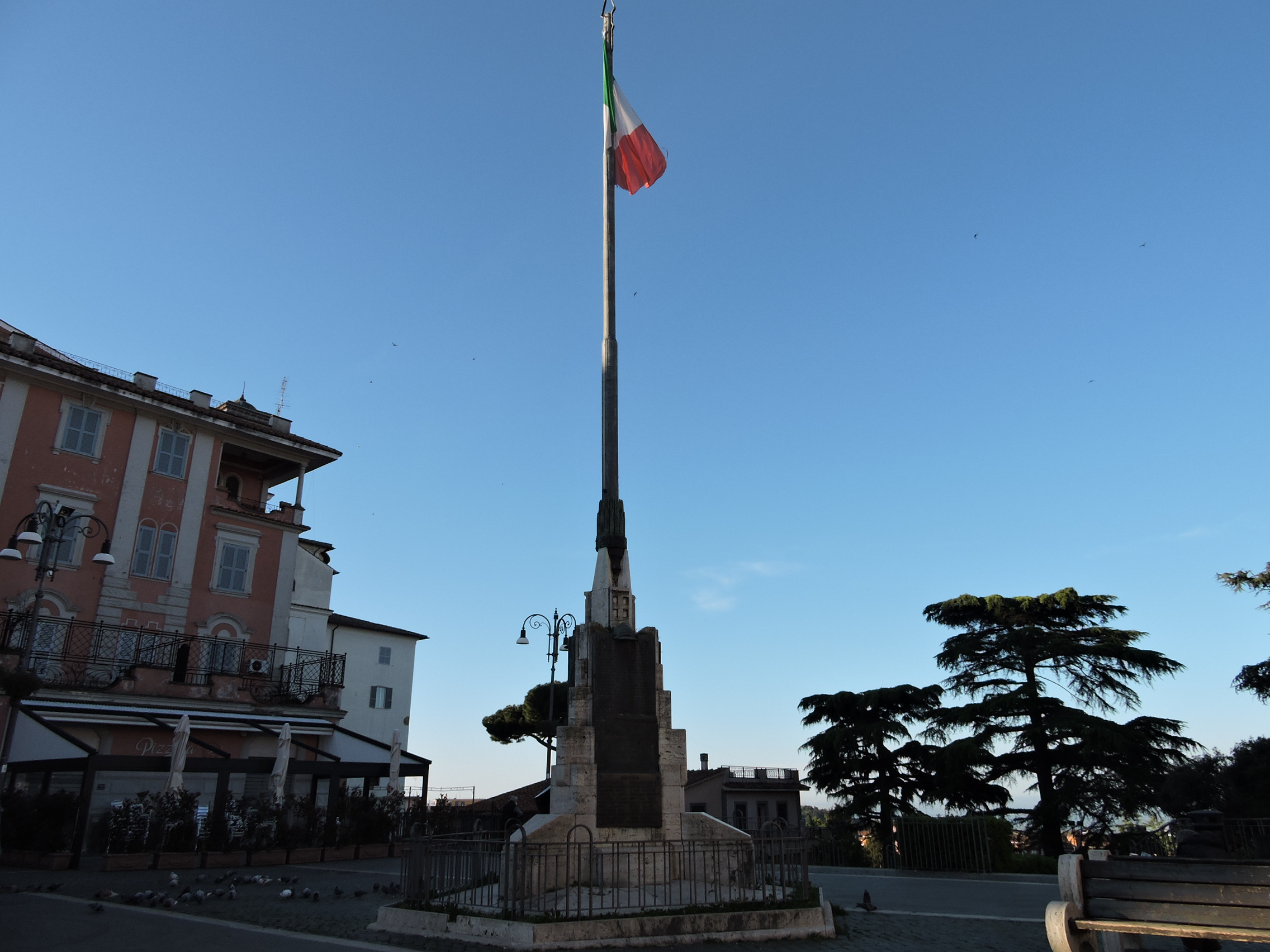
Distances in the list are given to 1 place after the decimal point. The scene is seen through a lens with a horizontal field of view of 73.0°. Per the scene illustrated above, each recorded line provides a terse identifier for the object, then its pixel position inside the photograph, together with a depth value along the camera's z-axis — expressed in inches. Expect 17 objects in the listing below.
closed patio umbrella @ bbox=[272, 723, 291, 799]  812.6
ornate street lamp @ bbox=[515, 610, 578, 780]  1055.0
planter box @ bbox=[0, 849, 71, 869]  652.1
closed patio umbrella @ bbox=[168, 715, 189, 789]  736.3
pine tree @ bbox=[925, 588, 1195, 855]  1007.0
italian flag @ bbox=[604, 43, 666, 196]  740.6
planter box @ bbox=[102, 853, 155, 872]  646.5
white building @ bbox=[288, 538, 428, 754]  1541.6
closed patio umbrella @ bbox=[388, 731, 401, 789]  951.0
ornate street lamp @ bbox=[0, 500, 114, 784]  642.8
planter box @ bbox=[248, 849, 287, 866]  741.3
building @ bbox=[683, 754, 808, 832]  1932.8
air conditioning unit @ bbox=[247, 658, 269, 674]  1084.5
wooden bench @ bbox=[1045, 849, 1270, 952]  200.4
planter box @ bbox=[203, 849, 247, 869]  705.0
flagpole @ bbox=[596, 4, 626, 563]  556.1
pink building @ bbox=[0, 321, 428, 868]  908.0
